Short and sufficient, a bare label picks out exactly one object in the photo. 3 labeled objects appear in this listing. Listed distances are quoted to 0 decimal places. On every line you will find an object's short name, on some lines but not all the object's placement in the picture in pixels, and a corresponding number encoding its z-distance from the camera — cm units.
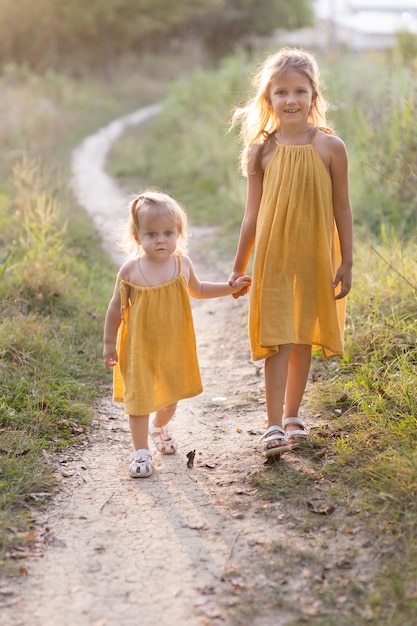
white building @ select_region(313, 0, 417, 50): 1469
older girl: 348
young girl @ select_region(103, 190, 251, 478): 351
